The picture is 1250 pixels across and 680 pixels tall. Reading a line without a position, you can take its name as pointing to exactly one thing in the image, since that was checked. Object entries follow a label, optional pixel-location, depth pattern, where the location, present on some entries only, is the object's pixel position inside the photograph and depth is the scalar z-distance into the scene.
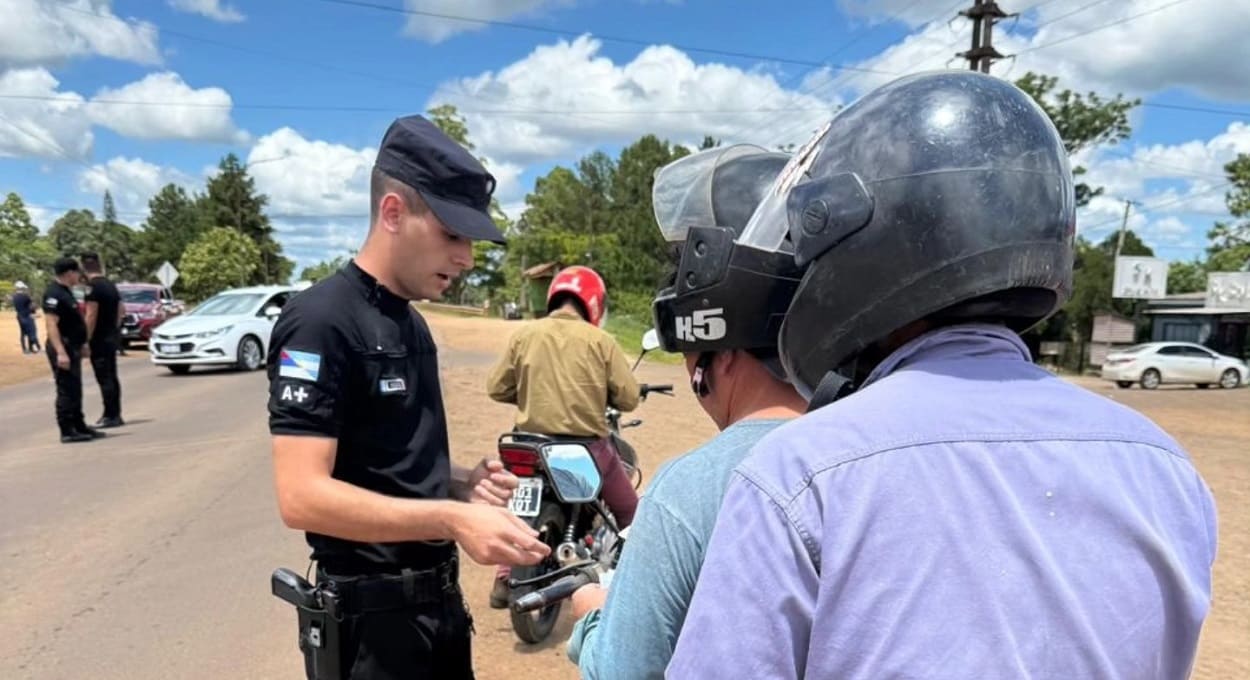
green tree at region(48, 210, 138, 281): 94.97
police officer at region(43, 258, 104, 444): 9.29
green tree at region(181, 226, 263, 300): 66.06
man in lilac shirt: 0.85
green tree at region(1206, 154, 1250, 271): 41.62
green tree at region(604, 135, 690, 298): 65.31
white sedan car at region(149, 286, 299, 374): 15.95
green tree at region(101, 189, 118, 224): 112.08
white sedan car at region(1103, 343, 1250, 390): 27.42
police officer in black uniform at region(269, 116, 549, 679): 1.94
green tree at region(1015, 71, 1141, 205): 34.47
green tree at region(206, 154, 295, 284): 80.31
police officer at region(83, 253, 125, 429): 10.34
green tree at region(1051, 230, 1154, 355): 39.22
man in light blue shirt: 1.19
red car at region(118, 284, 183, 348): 21.72
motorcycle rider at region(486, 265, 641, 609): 4.73
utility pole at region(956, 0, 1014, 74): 22.48
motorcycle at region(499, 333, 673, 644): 3.69
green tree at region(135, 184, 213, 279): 83.50
